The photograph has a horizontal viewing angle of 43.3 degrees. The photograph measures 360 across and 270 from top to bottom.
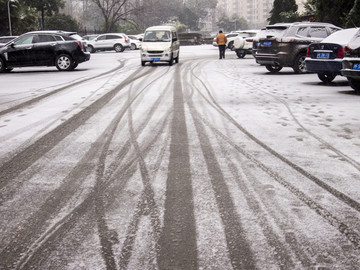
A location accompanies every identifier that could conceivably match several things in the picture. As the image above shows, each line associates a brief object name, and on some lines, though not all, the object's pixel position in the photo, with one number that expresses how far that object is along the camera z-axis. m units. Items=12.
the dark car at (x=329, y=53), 11.73
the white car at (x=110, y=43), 39.34
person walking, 24.55
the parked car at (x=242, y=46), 26.83
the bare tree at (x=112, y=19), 57.30
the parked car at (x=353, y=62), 10.04
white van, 20.52
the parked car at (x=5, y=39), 25.77
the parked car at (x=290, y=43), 15.53
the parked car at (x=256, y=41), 17.77
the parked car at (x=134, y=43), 42.97
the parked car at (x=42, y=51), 18.59
